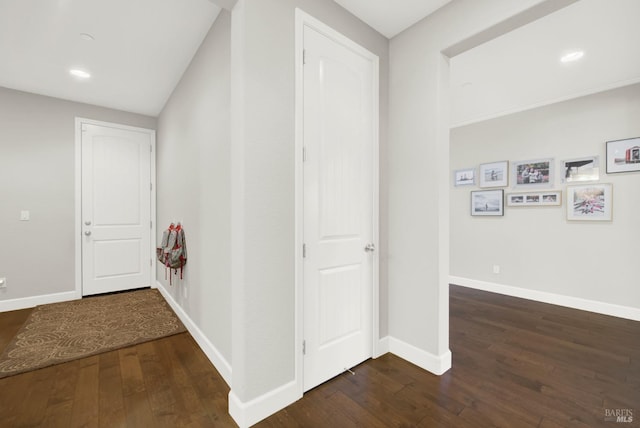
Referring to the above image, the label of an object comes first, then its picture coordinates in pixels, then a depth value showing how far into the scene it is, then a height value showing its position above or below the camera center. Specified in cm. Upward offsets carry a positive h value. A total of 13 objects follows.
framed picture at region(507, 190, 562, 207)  365 +19
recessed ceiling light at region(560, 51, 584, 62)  259 +149
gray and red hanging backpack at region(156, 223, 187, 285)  289 -39
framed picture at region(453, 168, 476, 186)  448 +59
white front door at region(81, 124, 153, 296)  392 +6
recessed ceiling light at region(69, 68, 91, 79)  298 +153
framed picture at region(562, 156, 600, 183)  338 +54
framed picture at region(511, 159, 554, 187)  372 +55
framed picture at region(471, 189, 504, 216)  414 +16
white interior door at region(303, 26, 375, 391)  188 +4
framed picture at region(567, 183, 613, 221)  329 +13
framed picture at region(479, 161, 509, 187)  410 +58
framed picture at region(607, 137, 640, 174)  311 +66
